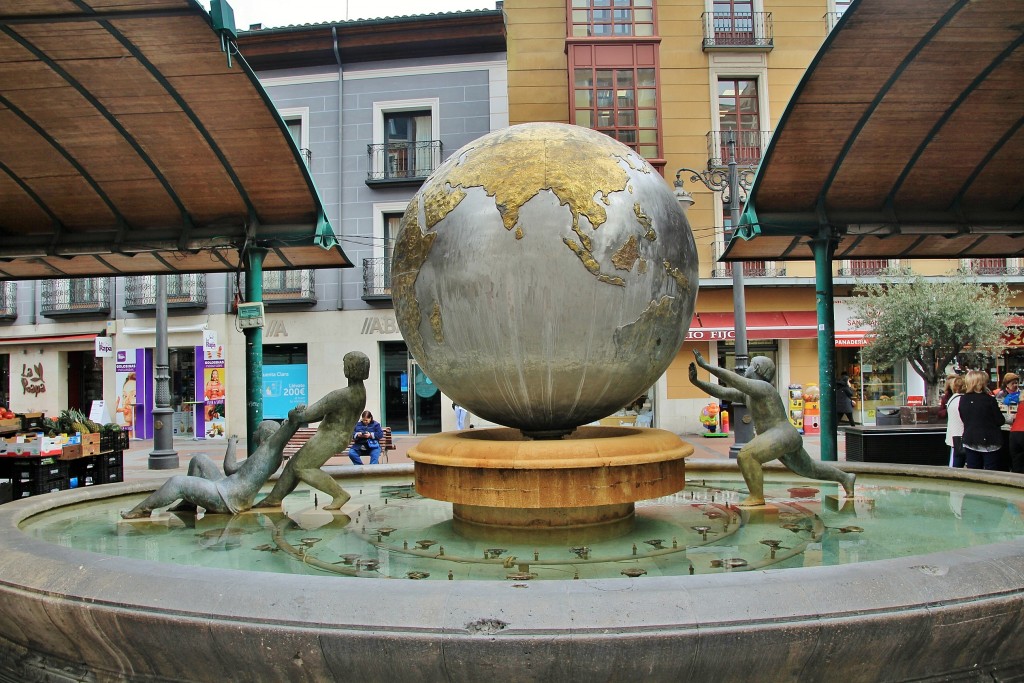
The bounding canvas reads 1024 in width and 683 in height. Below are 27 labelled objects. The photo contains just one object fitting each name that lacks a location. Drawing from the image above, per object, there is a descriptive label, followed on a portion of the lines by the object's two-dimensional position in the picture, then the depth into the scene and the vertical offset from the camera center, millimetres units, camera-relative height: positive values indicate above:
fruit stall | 10508 -963
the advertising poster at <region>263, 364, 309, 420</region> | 26469 -324
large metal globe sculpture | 5125 +632
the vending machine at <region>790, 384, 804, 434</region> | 24300 -1103
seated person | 13000 -1017
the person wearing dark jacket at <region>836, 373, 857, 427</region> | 21047 -798
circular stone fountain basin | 3057 -966
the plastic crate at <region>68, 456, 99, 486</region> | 11711 -1286
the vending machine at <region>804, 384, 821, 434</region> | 24812 -1261
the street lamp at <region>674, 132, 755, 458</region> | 16266 +1142
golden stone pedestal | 5082 -663
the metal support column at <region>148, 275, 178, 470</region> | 17473 -716
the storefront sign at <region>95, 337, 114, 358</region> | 25061 +1080
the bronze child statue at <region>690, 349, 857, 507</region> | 6199 -451
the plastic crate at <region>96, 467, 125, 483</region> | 12125 -1412
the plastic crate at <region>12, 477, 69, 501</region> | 10492 -1357
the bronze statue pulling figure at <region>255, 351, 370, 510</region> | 6258 -416
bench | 15668 -1284
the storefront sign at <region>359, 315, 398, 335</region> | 26156 +1635
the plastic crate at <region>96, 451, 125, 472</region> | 12125 -1189
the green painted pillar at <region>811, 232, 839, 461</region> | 11156 +760
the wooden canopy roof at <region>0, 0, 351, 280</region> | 8094 +2818
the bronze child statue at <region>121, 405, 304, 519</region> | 6102 -786
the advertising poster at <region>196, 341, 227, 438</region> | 26447 -612
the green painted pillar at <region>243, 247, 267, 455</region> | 11492 +570
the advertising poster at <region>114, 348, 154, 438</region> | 27234 -349
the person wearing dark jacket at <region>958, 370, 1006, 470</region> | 9477 -596
